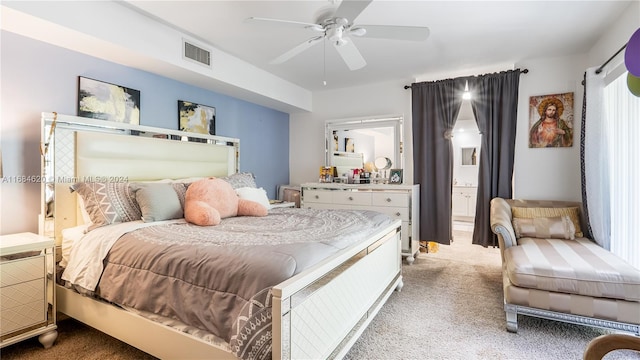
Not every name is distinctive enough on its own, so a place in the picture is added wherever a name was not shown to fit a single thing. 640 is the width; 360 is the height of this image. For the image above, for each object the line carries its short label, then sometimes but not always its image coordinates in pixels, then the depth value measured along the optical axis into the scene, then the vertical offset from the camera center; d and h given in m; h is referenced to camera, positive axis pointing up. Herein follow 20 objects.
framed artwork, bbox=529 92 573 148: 3.41 +0.69
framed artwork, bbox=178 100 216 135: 3.34 +0.70
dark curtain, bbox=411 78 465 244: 3.92 +0.41
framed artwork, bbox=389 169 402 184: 4.26 +0.05
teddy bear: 2.28 -0.21
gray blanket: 1.27 -0.44
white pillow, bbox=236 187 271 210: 2.91 -0.16
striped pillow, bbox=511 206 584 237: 3.02 -0.33
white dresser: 3.72 -0.27
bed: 1.28 -0.43
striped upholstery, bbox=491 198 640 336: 1.93 -0.71
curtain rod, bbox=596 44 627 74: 2.37 +1.01
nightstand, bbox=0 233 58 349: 1.80 -0.70
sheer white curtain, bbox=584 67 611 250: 2.70 +0.17
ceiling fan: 1.93 +1.03
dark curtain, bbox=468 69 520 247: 3.56 +0.52
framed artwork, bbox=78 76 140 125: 2.53 +0.67
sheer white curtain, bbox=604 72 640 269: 2.39 +0.13
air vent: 2.91 +1.23
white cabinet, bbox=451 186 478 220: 6.29 -0.44
